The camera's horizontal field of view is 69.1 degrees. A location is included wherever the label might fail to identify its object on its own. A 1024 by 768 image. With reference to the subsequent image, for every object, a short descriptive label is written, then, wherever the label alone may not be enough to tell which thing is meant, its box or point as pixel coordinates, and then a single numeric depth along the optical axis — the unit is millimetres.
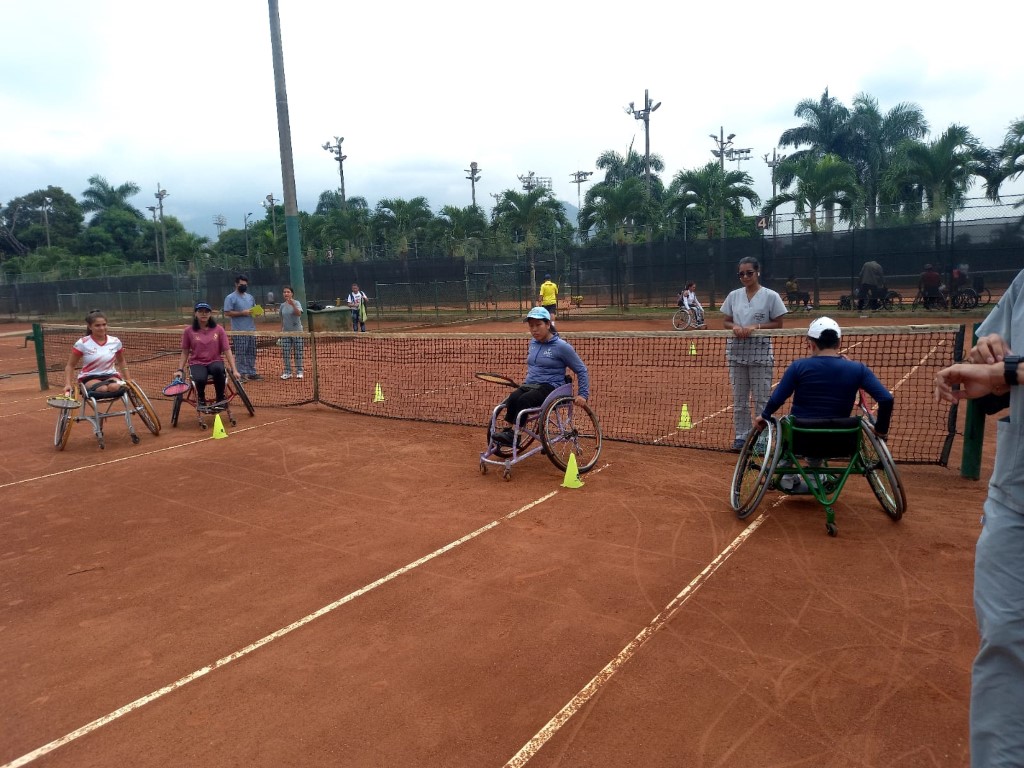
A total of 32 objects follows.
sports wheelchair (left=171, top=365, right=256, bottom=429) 9773
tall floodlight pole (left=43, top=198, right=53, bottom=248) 72525
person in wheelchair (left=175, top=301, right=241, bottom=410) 9812
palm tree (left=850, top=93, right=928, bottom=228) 46125
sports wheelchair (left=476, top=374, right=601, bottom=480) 6738
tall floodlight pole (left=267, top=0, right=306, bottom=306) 15406
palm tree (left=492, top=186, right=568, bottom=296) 37750
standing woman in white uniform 6956
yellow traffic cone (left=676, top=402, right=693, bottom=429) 8649
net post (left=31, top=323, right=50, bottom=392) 13945
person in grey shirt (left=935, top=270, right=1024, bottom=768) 2068
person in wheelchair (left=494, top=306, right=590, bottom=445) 6895
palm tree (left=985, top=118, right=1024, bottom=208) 28016
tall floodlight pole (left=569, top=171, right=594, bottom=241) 69375
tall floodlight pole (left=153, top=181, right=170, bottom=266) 70188
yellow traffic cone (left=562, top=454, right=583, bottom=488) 6516
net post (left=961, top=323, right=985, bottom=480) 6074
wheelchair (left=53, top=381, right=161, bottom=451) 8805
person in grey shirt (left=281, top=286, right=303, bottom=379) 13414
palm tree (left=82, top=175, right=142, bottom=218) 80750
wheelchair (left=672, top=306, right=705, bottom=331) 21438
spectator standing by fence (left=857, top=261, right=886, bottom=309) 22812
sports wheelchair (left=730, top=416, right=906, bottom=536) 5082
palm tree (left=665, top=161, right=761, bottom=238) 33438
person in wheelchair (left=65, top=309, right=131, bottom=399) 8898
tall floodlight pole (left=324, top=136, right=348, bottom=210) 62625
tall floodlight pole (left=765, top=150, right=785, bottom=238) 26114
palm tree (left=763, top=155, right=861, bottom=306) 30016
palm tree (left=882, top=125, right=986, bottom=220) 27984
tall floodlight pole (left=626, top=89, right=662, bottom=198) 45875
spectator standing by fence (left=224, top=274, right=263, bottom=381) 13461
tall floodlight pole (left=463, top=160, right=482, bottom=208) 67812
